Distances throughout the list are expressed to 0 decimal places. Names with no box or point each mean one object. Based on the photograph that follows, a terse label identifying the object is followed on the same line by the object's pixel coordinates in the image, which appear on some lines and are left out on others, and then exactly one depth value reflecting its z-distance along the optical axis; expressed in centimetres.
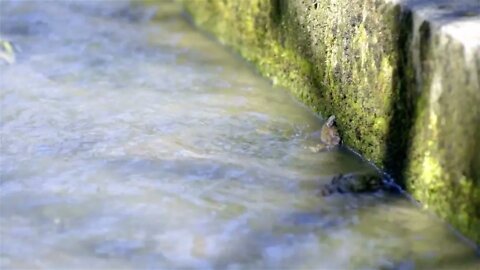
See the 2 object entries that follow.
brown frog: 521
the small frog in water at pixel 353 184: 463
